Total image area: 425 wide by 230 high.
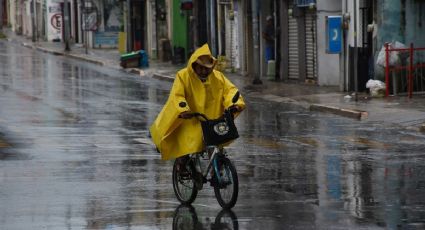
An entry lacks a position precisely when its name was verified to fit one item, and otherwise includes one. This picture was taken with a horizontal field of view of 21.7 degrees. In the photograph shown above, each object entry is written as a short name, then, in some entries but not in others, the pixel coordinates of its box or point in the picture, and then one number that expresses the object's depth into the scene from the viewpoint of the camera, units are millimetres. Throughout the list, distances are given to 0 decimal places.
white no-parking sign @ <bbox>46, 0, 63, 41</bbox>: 82125
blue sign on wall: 28189
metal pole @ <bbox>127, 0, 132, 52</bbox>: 54475
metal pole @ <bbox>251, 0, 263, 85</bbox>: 33188
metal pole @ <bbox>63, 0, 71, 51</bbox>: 63062
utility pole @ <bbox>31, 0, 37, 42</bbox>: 81062
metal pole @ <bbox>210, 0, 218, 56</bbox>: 42000
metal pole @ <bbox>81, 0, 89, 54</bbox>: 65194
